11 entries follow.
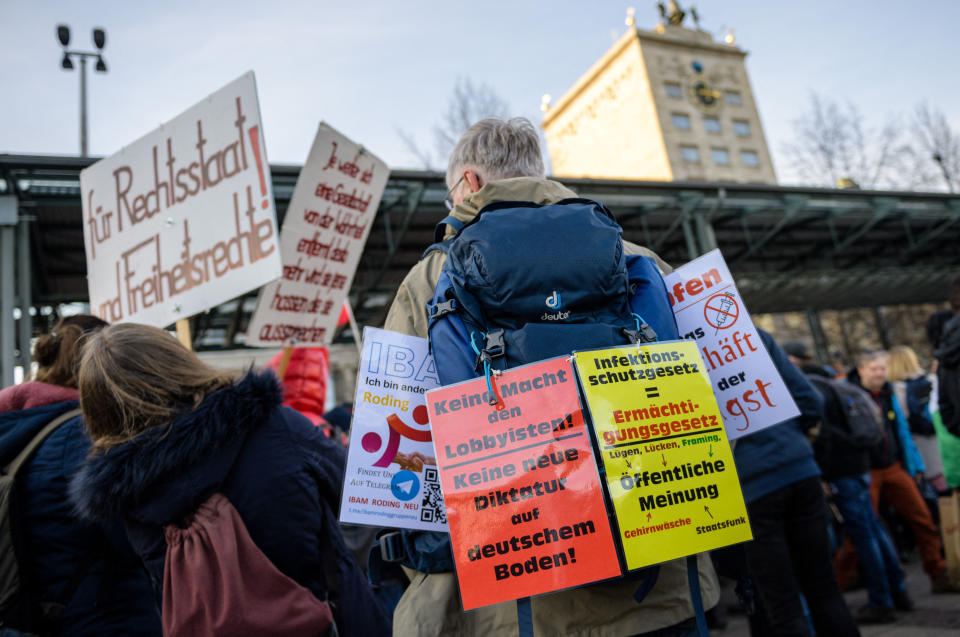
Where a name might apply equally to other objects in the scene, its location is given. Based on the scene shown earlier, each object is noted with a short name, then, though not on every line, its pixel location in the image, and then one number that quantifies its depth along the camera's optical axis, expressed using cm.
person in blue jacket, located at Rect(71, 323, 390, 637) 169
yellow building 4366
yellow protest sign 128
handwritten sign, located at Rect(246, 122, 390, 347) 411
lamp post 1220
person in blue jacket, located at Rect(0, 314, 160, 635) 188
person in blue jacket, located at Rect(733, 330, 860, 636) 297
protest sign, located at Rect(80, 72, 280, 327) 335
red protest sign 125
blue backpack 138
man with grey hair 140
